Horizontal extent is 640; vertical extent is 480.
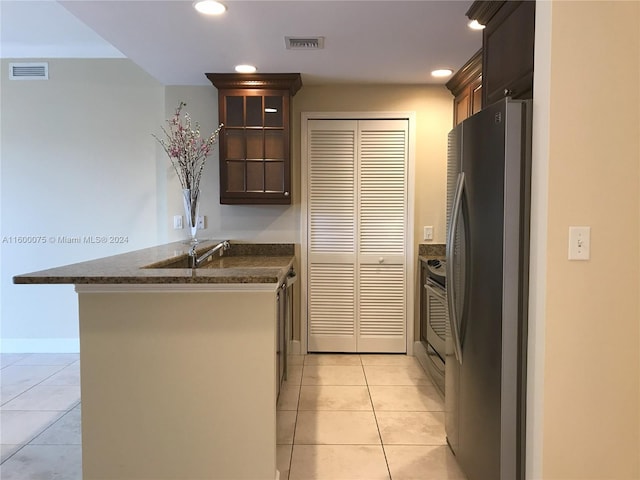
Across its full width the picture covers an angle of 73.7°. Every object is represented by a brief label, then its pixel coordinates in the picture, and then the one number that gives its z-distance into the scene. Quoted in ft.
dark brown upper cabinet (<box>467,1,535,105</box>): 5.79
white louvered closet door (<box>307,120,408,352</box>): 12.46
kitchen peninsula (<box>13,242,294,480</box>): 6.04
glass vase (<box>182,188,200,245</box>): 8.87
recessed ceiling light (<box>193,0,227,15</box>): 7.15
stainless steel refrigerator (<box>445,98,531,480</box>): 5.34
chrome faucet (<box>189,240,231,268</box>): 8.43
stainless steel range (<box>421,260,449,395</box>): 9.82
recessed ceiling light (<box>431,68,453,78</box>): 10.85
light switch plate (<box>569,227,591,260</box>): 4.98
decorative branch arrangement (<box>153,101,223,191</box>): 9.24
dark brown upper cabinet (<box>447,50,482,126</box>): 9.91
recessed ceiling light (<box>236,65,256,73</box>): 10.59
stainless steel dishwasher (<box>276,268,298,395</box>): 8.60
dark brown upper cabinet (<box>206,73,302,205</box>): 11.39
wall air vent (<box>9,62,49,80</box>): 12.53
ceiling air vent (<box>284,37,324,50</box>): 8.73
